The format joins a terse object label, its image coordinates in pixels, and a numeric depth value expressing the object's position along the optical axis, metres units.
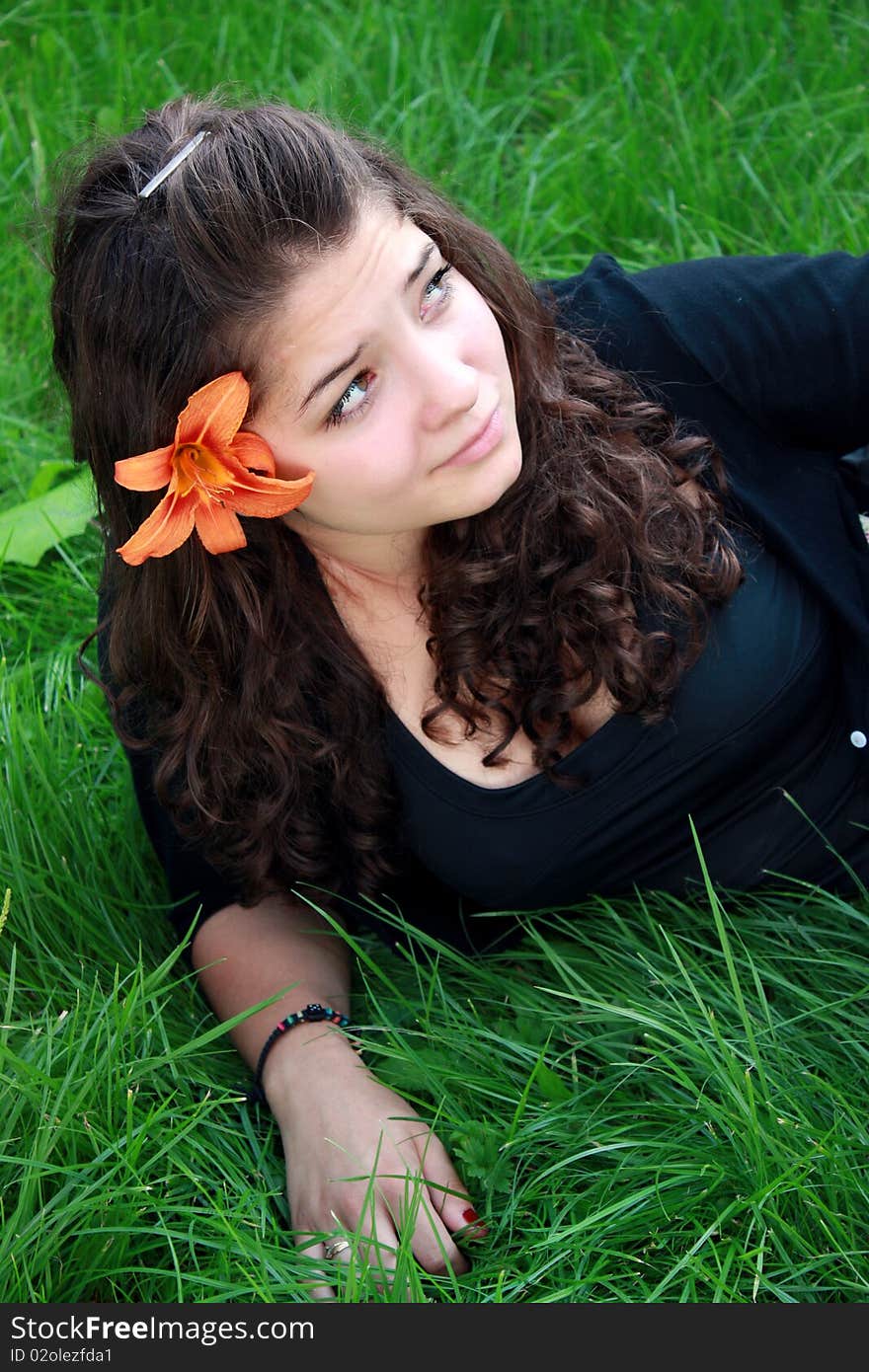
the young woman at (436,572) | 1.31
